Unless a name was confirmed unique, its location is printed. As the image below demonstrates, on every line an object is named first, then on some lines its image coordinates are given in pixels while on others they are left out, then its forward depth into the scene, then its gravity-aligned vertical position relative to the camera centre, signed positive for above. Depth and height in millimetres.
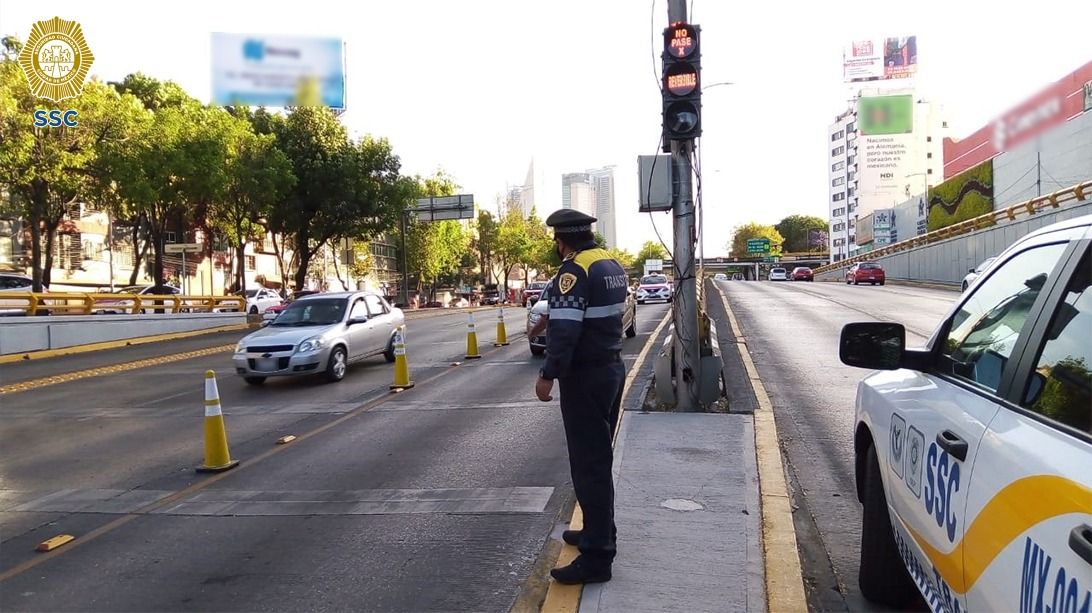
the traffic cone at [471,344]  15657 -1197
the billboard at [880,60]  119000 +33182
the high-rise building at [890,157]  92125 +15678
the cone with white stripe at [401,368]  11648 -1220
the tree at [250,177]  29828 +4411
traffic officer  3994 -553
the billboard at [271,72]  37094 +10828
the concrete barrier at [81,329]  18797 -1002
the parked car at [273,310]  31508 -905
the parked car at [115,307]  22906 -429
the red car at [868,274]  45438 +157
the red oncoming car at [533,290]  41381 -333
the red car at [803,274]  62906 +354
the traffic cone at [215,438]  7094 -1362
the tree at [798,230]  130750 +8144
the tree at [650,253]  143625 +5331
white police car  1813 -475
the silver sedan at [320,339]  12320 -842
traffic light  7805 +1979
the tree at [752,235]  121375 +6882
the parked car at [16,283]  27170 +408
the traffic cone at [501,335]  17984 -1182
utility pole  8117 +143
